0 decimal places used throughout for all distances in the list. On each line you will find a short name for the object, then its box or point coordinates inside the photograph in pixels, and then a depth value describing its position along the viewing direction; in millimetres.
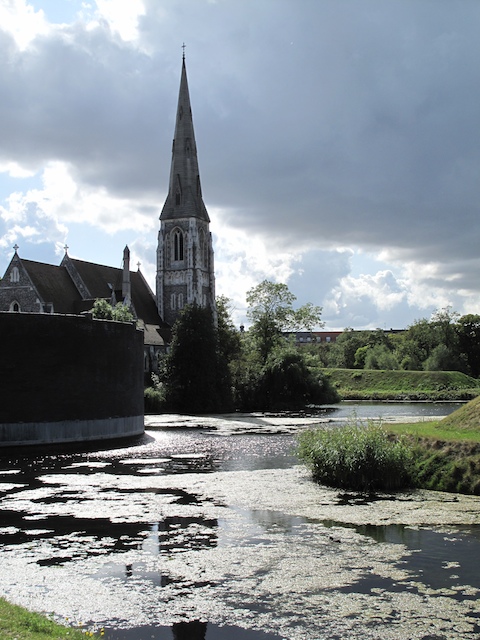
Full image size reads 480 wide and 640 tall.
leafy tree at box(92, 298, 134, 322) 60781
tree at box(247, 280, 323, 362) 77438
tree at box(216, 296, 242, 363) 87188
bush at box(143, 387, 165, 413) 58625
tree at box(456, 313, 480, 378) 108125
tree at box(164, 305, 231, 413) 58594
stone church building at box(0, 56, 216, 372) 82438
